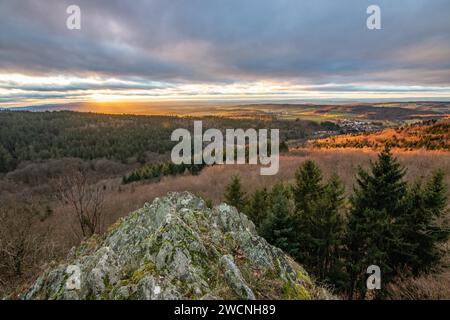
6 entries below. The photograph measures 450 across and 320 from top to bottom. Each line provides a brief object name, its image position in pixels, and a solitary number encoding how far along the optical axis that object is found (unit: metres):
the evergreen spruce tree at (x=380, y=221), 13.88
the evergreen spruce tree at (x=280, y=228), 15.18
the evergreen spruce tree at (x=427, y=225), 13.53
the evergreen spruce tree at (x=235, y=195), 24.30
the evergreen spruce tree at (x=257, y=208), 21.38
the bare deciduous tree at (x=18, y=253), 14.58
